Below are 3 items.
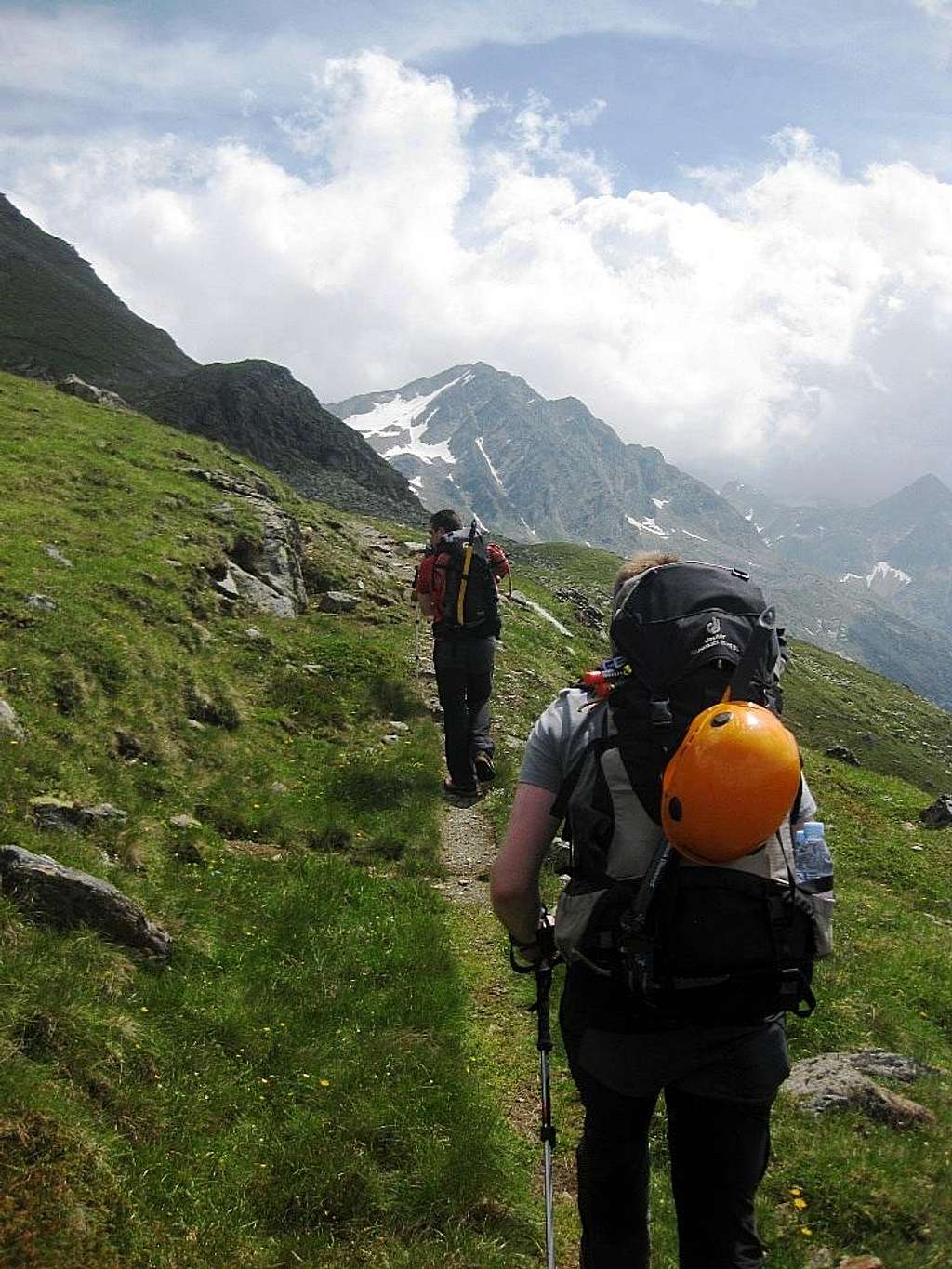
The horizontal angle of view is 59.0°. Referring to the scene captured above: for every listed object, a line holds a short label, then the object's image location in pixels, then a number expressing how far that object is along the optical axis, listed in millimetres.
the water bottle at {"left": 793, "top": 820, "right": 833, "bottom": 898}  3838
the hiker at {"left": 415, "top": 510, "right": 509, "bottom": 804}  13641
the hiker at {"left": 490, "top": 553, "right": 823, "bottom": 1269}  3719
